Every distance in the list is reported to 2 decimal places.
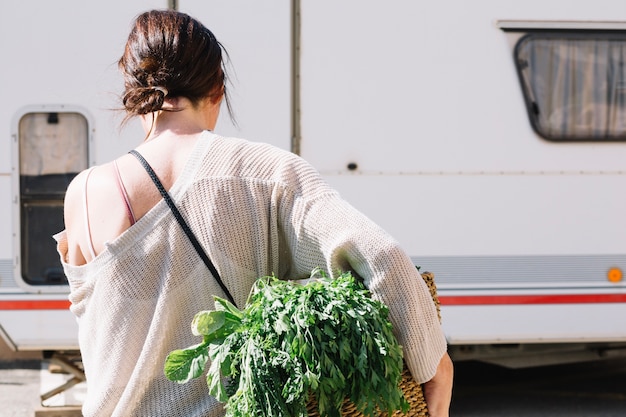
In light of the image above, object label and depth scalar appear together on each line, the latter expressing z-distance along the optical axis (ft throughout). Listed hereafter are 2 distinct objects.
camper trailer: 20.49
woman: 11.74
